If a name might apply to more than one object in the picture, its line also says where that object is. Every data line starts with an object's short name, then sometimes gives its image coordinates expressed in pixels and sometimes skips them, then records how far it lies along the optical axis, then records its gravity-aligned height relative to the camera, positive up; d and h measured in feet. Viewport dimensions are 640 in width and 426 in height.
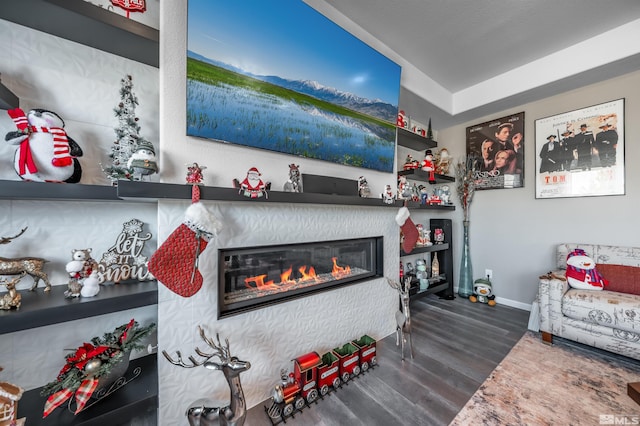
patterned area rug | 4.36 -4.03
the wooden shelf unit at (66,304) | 2.81 -1.29
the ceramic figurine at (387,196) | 6.77 +0.51
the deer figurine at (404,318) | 6.26 -3.01
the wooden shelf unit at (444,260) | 9.68 -2.30
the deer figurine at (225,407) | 3.57 -3.18
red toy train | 4.52 -3.66
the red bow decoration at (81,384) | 3.13 -2.53
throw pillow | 6.66 -2.03
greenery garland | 3.30 -2.25
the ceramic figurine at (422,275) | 9.20 -2.68
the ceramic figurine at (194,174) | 4.01 +0.69
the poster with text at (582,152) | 7.55 +2.15
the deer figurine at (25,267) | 3.13 -0.79
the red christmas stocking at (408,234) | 7.94 -0.80
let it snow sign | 4.01 -0.84
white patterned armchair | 5.81 -2.67
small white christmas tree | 3.93 +1.43
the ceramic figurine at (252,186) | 4.29 +0.53
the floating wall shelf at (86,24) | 3.22 +2.96
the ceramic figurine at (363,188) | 6.78 +0.72
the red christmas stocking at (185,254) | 3.65 -0.69
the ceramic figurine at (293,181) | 5.32 +0.74
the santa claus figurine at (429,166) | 9.52 +1.96
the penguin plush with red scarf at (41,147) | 3.18 +0.97
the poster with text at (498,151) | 9.57 +2.73
